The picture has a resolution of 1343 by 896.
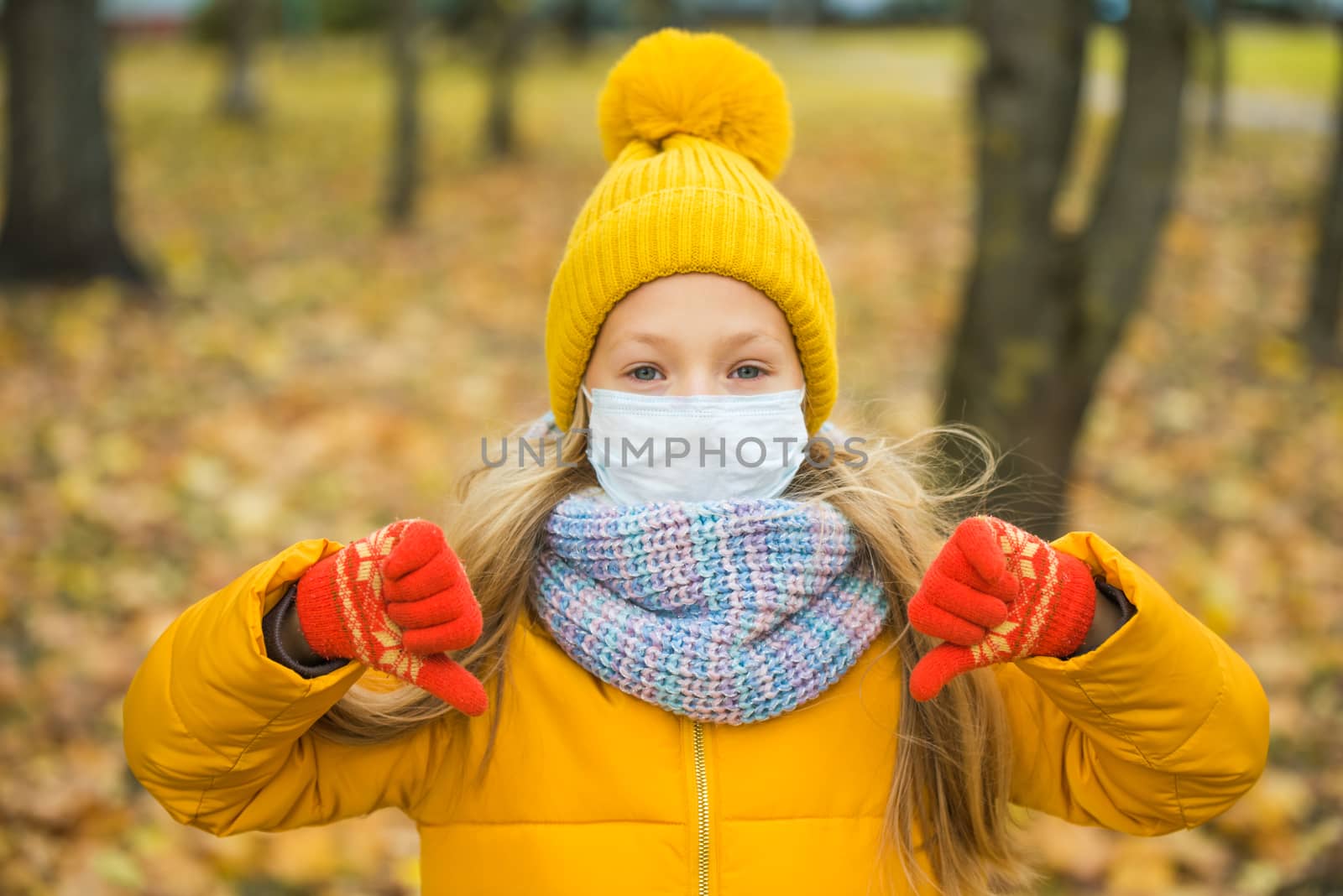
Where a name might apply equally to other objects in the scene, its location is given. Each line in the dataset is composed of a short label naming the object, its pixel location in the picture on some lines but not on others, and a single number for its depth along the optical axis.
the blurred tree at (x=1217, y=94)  11.48
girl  1.57
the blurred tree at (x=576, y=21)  25.39
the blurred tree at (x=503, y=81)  12.90
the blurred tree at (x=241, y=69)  15.21
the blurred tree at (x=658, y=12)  15.35
